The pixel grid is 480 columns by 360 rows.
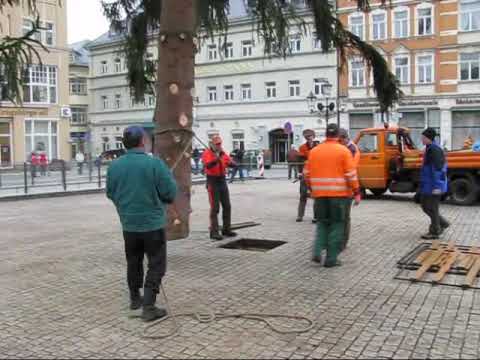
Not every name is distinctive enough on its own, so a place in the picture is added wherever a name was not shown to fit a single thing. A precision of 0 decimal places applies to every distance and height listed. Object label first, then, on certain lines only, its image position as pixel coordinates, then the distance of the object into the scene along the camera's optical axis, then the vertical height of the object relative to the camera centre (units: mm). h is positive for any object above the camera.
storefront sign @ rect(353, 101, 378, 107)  42119 +3200
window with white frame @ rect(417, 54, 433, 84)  40719 +5450
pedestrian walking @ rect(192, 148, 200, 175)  33038 -604
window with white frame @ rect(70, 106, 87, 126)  68344 +4219
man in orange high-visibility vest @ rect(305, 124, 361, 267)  7637 -550
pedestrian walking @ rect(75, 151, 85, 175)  25016 -656
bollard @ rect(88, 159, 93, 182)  24733 -876
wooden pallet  6891 -1511
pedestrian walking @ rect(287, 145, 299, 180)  27544 -604
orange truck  15359 -493
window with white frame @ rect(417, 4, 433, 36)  40600 +8866
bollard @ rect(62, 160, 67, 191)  22612 -1054
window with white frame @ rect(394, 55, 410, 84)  41438 +5701
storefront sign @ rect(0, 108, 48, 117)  45056 +3069
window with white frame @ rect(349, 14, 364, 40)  42781 +9173
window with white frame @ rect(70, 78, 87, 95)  68375 +7684
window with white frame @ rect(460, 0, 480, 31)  39031 +8800
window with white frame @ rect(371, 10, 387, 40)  42094 +8836
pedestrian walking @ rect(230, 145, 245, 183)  27700 -492
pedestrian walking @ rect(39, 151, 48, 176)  22500 -609
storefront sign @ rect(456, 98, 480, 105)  38625 +3039
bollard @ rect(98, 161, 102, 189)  23594 -968
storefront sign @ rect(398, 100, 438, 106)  40312 +3094
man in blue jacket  9820 -541
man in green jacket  5410 -477
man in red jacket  10117 -590
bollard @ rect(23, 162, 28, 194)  20833 -979
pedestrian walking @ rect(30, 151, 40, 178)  21750 -625
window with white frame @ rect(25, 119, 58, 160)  45688 +1168
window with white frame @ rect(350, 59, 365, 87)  42109 +4887
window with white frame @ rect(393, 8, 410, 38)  41375 +8843
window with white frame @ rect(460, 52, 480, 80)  38969 +5385
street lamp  28019 +2628
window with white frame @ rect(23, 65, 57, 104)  45353 +5071
